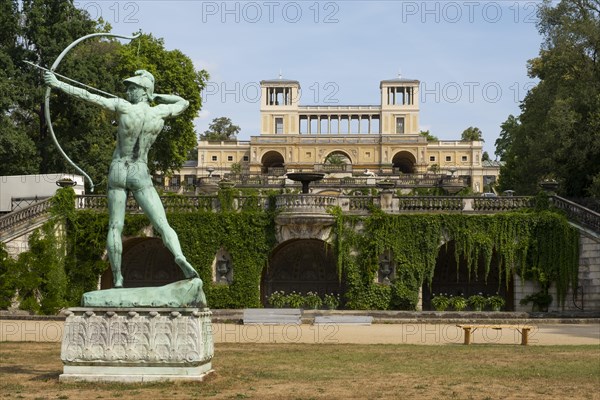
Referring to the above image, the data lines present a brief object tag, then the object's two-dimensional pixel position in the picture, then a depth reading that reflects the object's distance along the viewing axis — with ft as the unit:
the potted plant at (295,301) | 104.73
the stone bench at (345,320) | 90.63
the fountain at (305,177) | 105.60
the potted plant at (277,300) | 105.40
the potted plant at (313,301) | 104.42
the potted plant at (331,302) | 104.53
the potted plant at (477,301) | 102.53
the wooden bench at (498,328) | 66.74
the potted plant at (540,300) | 101.40
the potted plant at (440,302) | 101.71
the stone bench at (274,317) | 90.38
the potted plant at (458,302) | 101.81
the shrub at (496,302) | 102.68
